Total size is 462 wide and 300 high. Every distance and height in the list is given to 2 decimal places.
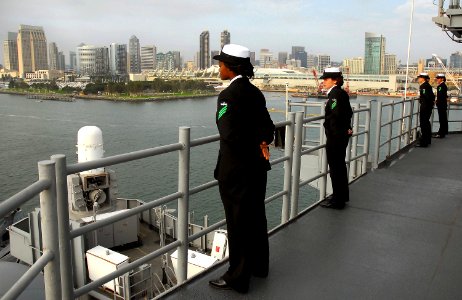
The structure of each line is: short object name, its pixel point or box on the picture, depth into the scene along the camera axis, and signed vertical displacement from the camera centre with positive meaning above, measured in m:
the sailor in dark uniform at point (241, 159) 2.47 -0.45
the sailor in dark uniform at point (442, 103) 9.38 -0.35
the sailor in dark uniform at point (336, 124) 4.38 -0.39
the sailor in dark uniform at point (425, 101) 8.58 -0.27
